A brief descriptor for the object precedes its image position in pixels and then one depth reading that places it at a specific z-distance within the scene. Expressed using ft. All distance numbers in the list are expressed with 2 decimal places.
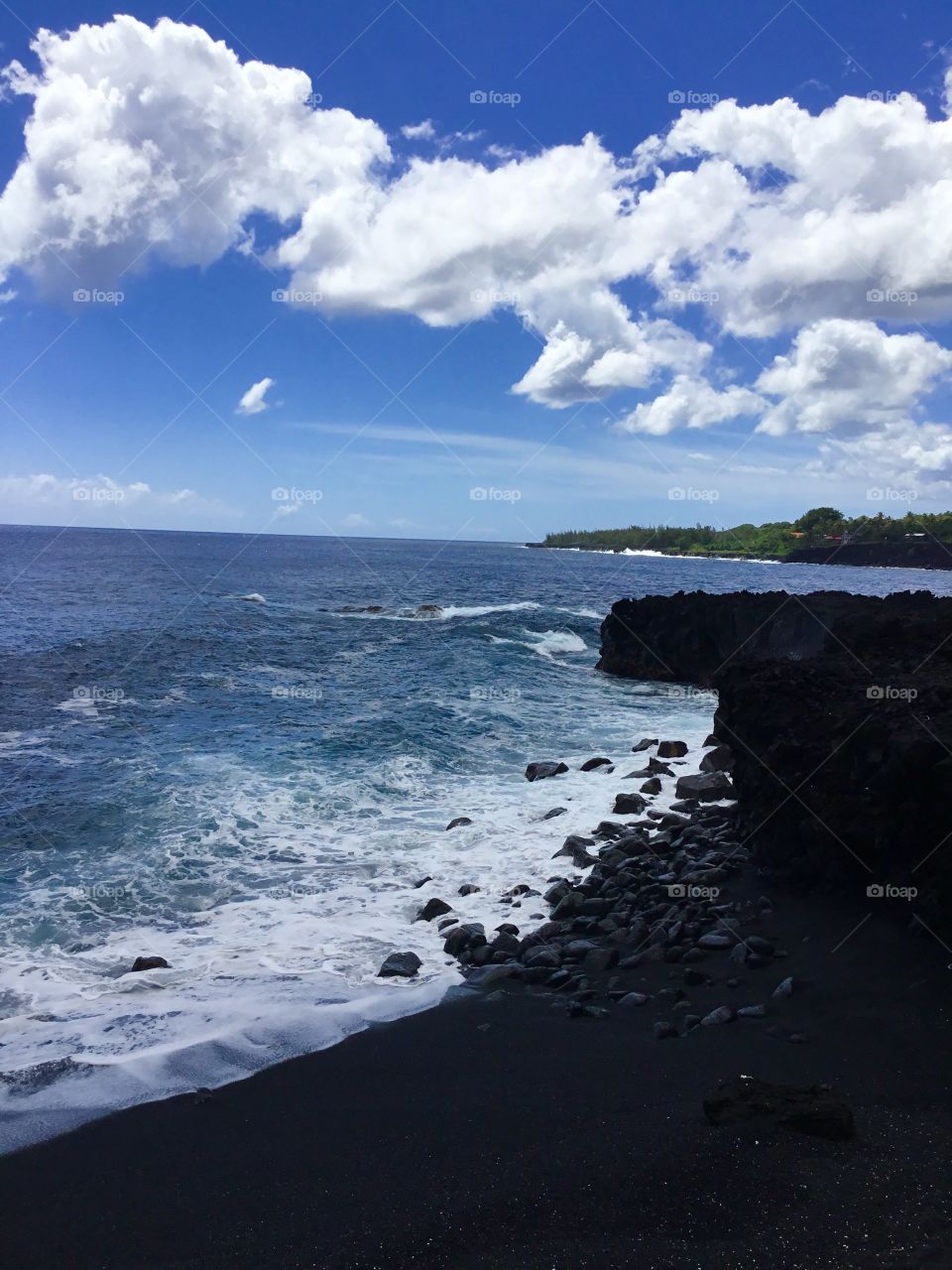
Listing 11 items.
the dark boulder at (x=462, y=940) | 33.65
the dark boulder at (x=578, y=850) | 42.86
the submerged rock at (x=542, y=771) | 60.85
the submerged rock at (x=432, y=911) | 37.14
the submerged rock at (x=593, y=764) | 62.64
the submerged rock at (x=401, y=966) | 31.71
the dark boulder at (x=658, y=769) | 59.72
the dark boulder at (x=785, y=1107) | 19.66
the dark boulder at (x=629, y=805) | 51.19
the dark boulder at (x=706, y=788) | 52.49
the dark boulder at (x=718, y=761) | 57.93
